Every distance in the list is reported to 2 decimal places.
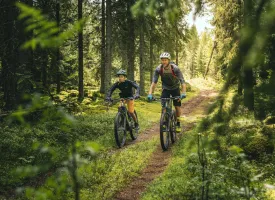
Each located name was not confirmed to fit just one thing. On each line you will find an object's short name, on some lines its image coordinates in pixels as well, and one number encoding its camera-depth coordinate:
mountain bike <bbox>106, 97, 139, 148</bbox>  10.98
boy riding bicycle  11.57
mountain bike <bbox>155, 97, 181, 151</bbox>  10.03
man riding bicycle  9.96
